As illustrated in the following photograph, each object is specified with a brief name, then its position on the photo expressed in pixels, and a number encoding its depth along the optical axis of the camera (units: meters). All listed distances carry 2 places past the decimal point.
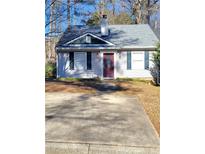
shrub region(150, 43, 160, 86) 9.93
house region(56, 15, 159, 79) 11.77
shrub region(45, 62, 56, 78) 13.74
